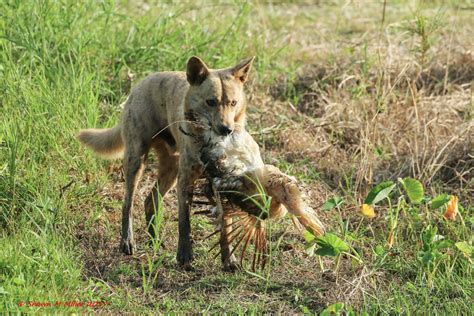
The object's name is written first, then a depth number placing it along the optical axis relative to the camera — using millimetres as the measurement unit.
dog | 12641
